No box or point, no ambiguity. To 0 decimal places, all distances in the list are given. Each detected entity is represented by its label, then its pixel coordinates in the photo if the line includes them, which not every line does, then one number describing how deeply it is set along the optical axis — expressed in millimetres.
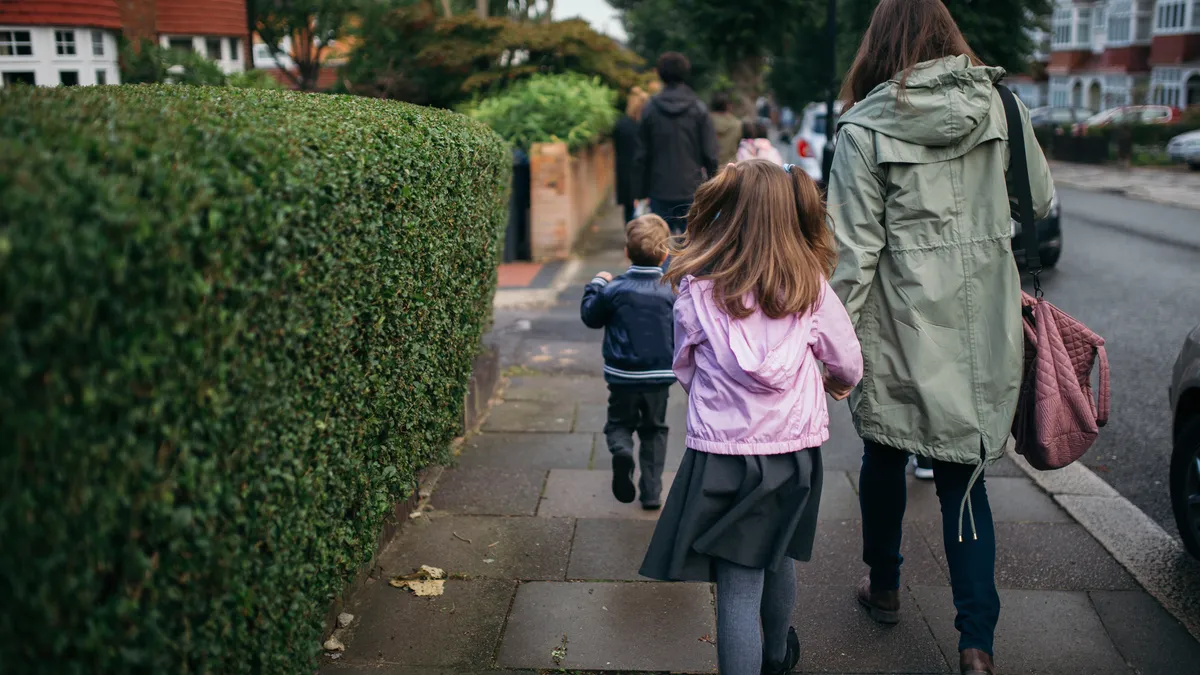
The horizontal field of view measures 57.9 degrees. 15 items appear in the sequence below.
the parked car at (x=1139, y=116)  33719
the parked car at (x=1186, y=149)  27203
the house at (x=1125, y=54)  43094
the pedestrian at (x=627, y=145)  10961
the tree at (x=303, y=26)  19000
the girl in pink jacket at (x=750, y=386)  2938
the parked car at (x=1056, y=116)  36594
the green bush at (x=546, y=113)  12305
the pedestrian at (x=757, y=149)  9117
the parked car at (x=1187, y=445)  4207
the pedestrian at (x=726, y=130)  10844
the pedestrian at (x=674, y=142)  9195
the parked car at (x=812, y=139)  19344
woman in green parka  3268
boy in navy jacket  4582
